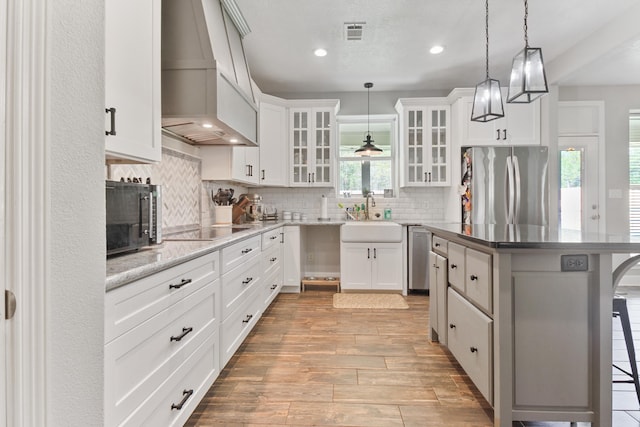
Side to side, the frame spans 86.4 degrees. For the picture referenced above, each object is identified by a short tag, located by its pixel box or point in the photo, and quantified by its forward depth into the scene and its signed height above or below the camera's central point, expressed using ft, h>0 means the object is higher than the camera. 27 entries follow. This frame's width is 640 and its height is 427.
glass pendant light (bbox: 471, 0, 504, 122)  7.62 +2.55
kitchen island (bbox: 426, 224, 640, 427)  4.91 -1.74
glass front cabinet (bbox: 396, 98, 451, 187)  14.87 +3.12
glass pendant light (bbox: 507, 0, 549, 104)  6.39 +2.61
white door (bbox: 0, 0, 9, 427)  2.06 +0.09
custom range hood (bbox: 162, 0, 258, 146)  7.06 +3.06
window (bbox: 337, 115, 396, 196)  16.65 +2.38
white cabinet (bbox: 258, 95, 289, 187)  14.62 +2.98
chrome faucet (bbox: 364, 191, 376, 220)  16.02 +0.43
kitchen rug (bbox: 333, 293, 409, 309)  12.12 -3.30
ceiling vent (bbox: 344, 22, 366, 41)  10.20 +5.59
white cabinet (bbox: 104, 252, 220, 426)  3.44 -1.60
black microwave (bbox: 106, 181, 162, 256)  4.56 -0.05
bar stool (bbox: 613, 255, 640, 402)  5.60 -1.94
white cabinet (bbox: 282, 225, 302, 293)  13.87 -1.82
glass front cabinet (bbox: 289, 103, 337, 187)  15.19 +3.02
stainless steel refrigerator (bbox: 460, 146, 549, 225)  13.42 +1.05
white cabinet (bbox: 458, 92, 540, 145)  13.96 +3.48
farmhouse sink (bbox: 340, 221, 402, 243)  13.65 -0.79
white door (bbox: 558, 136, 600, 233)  14.73 +1.26
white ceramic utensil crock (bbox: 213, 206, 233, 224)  11.34 -0.05
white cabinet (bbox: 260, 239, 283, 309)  10.34 -2.03
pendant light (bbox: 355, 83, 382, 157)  13.93 +2.56
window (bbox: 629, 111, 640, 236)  14.65 +1.74
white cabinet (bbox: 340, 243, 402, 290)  13.73 -2.17
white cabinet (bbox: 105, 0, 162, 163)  4.53 +1.94
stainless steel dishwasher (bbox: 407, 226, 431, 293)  13.85 -1.90
